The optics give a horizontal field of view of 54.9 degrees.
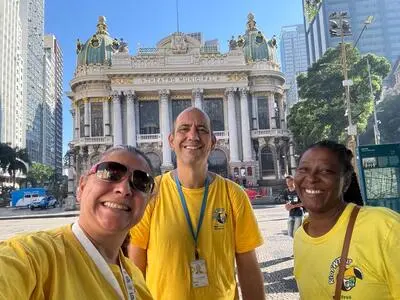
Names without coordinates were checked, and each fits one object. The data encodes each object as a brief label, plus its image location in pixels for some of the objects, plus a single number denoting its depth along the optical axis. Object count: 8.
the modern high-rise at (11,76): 84.38
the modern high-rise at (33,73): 108.50
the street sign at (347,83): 15.83
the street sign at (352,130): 15.54
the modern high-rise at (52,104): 128.88
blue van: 47.16
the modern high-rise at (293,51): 147.12
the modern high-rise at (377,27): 94.38
